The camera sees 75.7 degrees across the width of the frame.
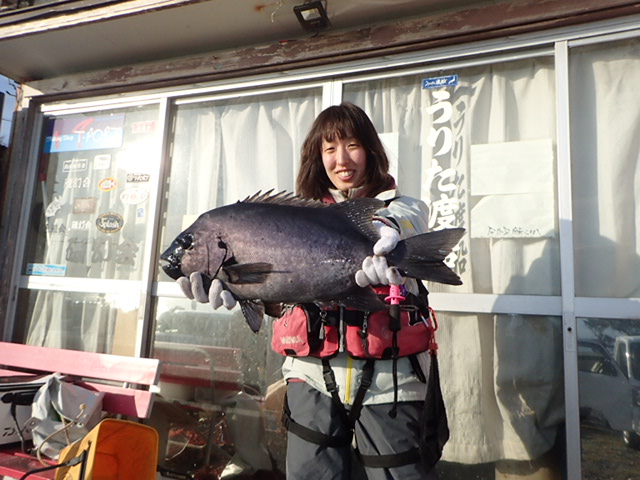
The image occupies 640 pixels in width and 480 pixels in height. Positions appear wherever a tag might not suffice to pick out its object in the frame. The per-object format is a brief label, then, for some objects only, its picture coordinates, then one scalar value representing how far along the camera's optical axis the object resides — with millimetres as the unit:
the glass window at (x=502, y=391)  3096
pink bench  3037
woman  1746
